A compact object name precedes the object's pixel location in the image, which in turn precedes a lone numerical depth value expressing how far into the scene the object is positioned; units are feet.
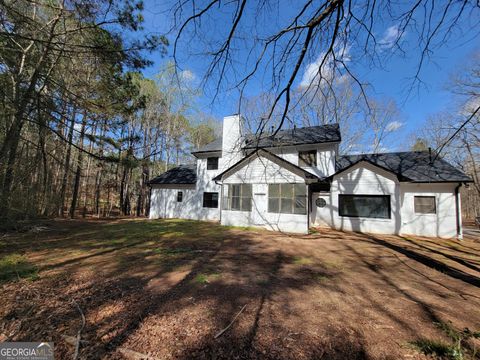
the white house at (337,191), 32.99
